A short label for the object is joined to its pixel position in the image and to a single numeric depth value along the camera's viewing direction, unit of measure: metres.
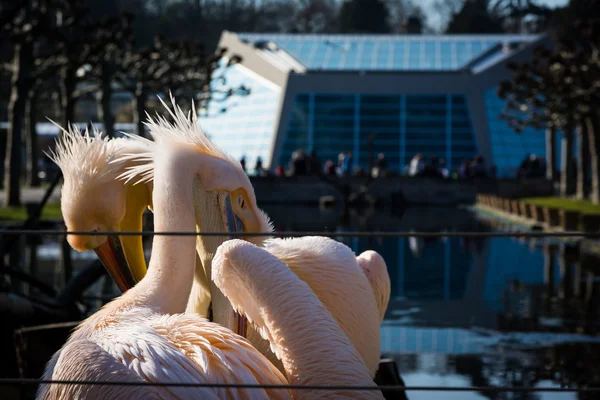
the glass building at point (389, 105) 69.31
